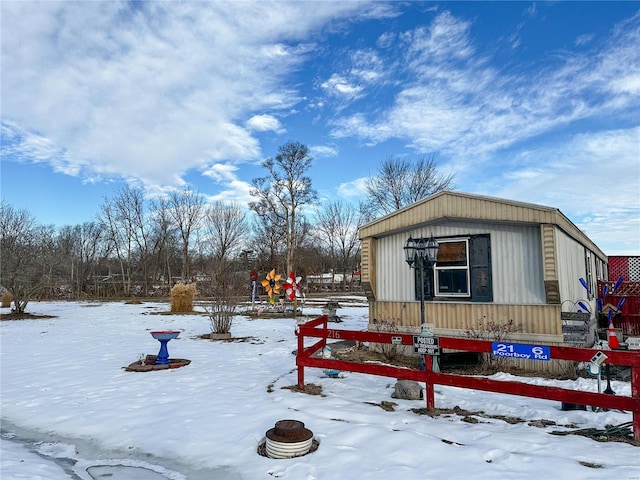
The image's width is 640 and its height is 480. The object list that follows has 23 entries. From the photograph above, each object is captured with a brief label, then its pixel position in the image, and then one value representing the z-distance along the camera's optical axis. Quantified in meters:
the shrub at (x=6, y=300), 27.88
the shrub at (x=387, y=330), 9.37
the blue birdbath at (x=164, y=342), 8.34
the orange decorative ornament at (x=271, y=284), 21.39
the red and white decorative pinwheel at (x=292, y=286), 17.92
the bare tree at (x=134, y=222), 47.09
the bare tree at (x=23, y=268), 19.39
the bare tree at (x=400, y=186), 38.91
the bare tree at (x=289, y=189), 40.59
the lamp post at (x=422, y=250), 7.80
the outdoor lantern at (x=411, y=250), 7.88
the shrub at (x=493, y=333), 8.11
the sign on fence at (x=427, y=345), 5.36
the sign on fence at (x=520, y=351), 4.68
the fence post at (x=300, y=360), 6.41
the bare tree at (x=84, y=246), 49.31
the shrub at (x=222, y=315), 12.77
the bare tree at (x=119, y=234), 47.12
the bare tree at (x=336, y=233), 54.69
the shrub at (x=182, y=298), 21.69
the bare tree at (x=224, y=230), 49.75
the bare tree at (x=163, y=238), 48.41
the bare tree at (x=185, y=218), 48.34
